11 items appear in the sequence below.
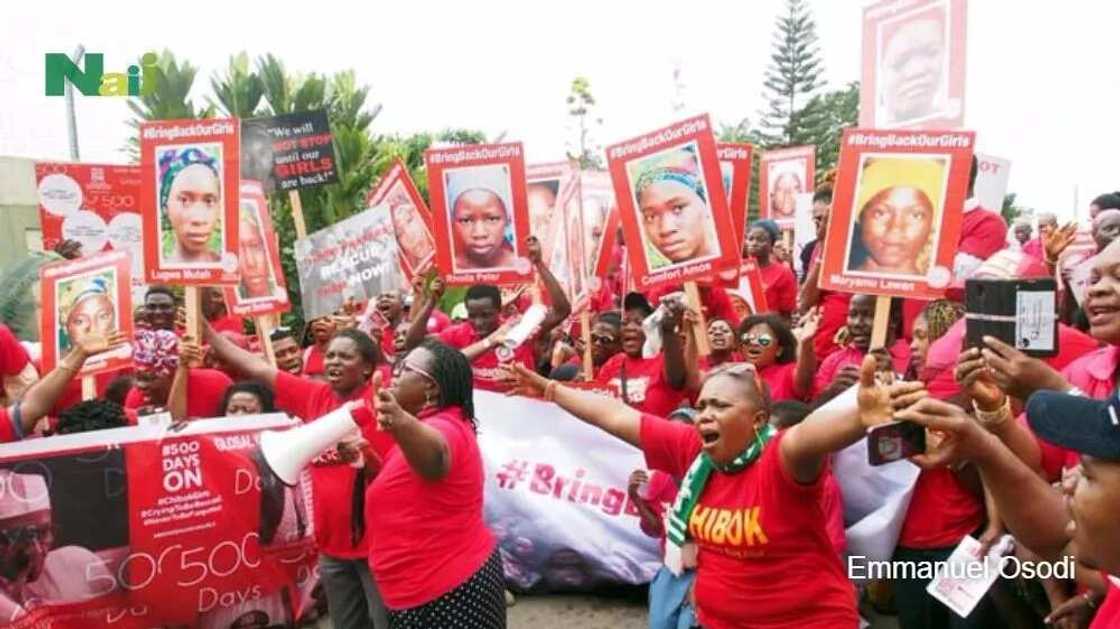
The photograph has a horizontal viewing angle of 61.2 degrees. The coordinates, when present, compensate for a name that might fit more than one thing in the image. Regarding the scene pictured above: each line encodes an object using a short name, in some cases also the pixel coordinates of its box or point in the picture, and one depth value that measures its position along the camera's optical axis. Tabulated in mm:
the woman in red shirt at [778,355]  4660
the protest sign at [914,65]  4734
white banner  5203
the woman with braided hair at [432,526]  3402
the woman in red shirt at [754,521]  2777
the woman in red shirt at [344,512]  4023
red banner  4160
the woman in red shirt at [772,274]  7098
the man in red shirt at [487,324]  6133
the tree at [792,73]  43188
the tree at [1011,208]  35847
